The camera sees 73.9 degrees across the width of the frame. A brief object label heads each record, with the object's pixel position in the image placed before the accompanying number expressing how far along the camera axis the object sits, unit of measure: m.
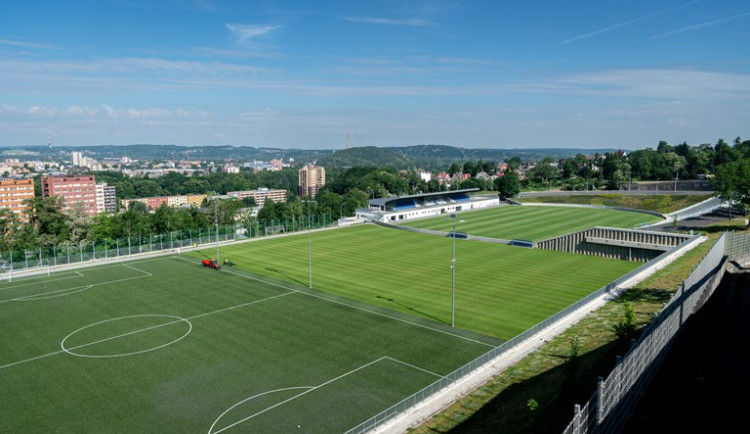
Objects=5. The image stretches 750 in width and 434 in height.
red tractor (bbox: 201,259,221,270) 53.00
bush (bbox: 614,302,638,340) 24.22
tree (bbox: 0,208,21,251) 61.72
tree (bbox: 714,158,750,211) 75.16
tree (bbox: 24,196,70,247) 64.38
